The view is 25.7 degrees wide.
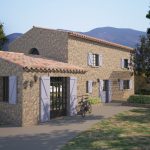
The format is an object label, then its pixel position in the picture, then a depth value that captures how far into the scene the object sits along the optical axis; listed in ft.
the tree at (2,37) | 123.75
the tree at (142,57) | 88.77
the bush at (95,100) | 81.77
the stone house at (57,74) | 53.78
